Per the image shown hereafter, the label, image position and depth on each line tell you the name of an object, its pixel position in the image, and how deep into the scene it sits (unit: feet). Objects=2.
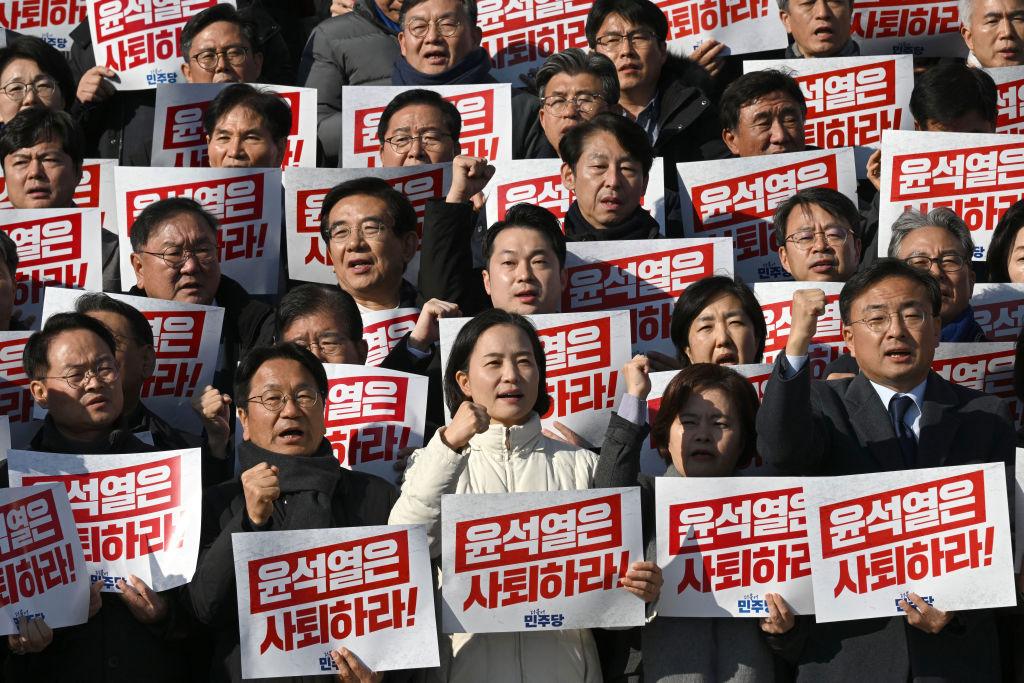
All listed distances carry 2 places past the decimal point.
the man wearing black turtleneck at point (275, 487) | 43.62
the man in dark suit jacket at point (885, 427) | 43.91
